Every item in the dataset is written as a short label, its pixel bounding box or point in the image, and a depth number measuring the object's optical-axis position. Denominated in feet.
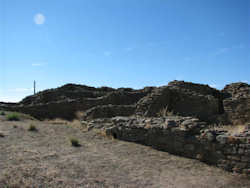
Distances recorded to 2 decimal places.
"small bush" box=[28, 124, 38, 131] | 25.12
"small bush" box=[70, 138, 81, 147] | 19.31
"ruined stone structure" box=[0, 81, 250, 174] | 14.32
